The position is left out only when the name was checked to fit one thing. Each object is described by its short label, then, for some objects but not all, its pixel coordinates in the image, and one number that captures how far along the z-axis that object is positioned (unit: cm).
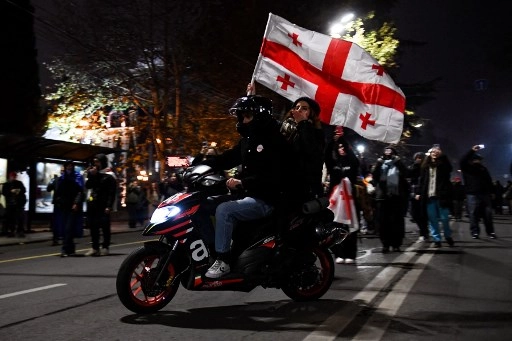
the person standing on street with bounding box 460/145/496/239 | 1234
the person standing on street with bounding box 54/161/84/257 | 1009
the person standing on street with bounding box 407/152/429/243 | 1147
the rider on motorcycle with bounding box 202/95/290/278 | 469
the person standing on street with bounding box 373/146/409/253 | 962
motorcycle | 458
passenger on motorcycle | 577
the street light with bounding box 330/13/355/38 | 2040
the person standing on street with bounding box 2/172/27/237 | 1471
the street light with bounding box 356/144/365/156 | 3527
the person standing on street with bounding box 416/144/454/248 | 1042
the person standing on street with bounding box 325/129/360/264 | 795
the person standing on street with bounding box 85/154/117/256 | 986
